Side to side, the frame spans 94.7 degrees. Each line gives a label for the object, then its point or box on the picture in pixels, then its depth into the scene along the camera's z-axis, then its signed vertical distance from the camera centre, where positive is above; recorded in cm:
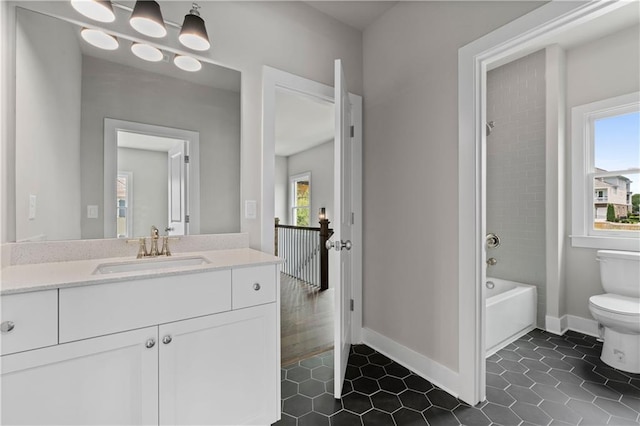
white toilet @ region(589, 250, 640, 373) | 202 -66
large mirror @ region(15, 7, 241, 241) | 136 +39
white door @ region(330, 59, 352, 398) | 176 -10
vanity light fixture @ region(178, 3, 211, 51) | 163 +101
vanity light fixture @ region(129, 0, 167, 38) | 149 +101
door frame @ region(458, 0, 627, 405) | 169 +2
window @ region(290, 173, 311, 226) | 664 +32
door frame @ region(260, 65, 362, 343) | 199 +39
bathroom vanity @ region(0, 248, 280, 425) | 96 -50
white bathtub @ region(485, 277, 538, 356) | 234 -86
